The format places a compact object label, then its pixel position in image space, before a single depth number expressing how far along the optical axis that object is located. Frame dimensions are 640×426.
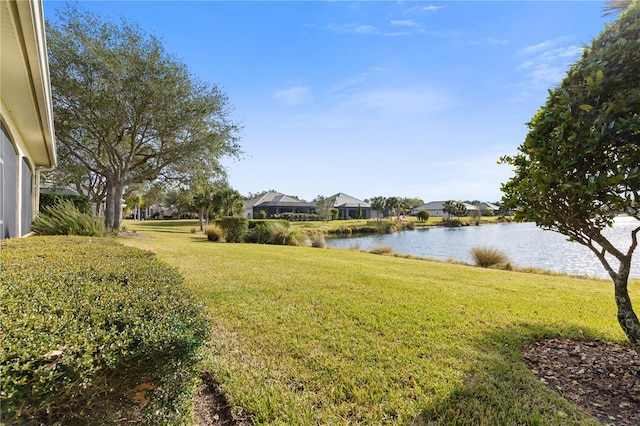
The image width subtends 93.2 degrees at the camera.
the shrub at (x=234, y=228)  18.30
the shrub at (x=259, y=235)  18.36
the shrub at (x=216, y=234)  18.09
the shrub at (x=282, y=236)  18.08
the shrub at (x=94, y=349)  1.28
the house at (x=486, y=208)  70.94
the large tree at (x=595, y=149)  2.63
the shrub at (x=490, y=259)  12.89
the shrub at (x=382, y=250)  16.36
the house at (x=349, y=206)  58.78
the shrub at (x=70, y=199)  12.30
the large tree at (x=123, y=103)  13.52
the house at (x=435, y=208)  75.96
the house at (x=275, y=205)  51.91
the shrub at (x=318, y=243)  17.80
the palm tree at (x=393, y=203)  59.81
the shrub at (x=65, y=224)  7.85
